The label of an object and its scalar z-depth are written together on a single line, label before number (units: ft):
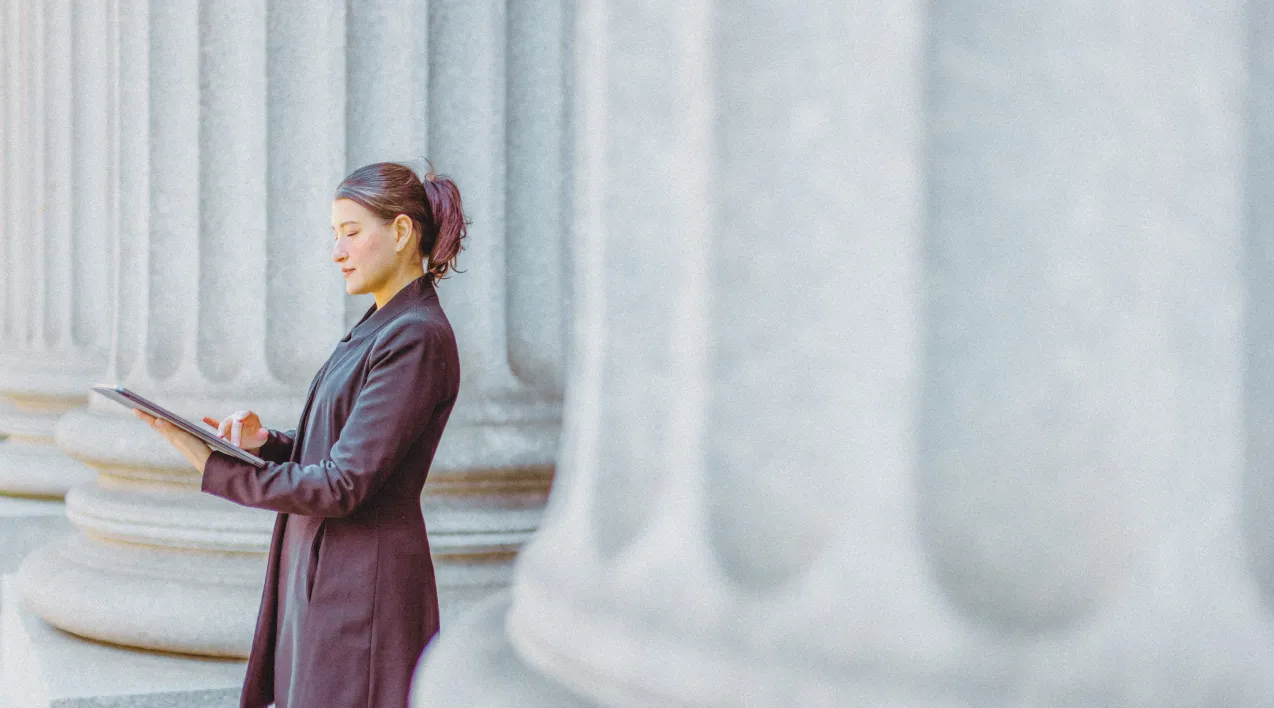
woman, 20.18
